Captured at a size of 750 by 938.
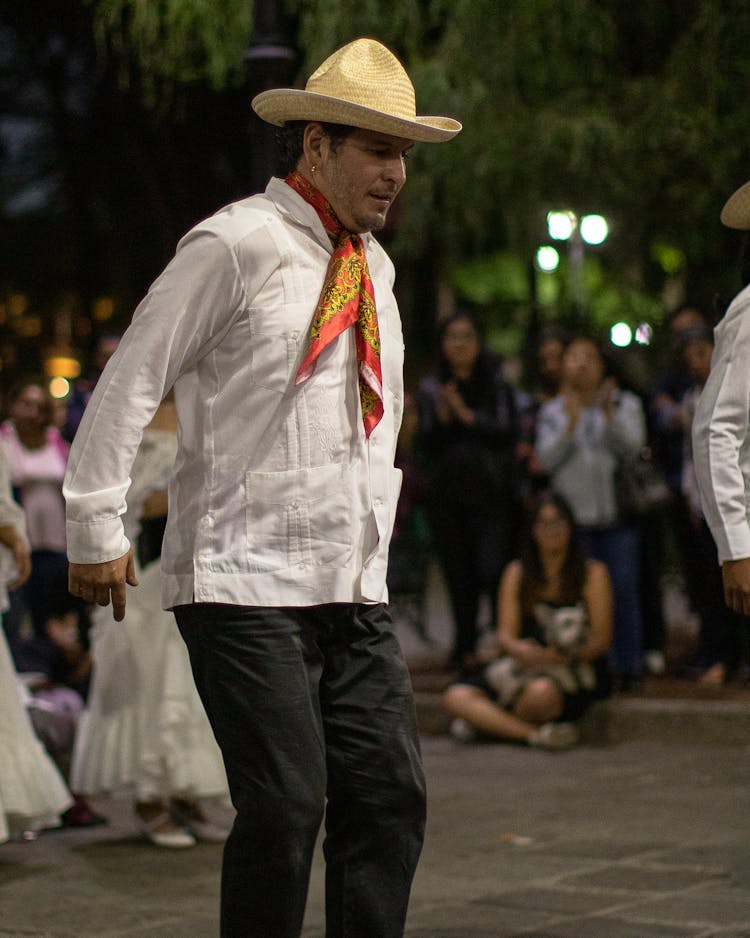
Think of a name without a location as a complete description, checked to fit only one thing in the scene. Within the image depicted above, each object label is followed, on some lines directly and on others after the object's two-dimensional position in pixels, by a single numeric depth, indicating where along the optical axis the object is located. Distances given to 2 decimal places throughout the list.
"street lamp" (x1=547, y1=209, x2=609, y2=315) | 13.46
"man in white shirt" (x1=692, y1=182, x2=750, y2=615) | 4.99
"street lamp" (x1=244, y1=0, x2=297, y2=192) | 8.82
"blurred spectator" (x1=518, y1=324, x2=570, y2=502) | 10.70
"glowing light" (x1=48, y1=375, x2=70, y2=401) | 38.00
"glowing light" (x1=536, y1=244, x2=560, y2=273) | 15.12
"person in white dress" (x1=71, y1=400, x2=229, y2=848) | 6.94
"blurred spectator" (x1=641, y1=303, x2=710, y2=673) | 10.50
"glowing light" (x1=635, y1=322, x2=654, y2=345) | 12.28
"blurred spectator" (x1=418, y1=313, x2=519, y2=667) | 10.51
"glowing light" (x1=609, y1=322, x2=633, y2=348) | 12.23
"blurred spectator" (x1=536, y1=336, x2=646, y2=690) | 10.19
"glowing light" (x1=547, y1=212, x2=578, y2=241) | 13.94
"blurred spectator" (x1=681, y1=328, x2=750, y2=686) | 9.94
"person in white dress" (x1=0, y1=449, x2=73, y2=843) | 6.51
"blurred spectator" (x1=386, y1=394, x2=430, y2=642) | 12.42
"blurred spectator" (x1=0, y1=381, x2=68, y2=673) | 11.12
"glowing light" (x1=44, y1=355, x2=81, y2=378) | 44.09
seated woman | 9.32
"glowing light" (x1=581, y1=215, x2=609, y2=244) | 13.38
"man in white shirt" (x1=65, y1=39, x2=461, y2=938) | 3.73
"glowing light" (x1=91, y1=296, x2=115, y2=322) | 29.70
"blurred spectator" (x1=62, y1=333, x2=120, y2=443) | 11.96
